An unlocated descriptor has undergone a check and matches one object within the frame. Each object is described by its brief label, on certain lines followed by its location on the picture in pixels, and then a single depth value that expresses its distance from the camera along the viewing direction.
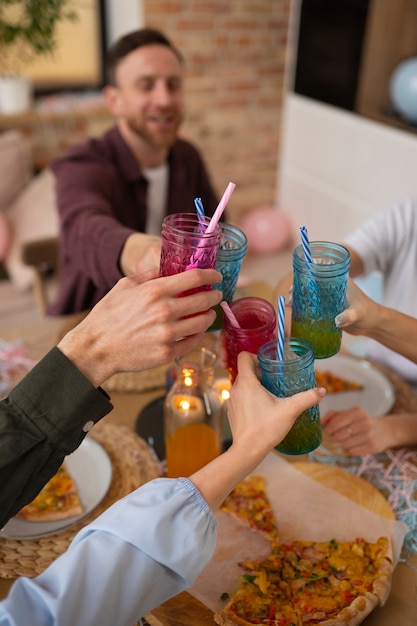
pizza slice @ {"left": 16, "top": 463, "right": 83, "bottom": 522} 1.12
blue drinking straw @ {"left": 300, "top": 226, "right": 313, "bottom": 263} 0.96
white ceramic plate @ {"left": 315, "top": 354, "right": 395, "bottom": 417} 1.44
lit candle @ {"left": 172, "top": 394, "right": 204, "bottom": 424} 1.21
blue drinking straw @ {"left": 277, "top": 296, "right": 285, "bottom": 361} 0.93
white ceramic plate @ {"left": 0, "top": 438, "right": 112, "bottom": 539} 1.09
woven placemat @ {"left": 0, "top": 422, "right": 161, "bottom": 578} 1.04
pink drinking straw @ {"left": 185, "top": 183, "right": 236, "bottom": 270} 0.93
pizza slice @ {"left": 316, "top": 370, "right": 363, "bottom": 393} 1.49
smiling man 1.92
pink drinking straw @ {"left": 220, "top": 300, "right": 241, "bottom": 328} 1.02
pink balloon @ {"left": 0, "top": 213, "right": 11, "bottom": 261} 2.87
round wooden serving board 1.15
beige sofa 2.85
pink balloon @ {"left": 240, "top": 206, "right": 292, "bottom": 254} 3.78
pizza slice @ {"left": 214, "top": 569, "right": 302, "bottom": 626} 0.92
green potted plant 3.01
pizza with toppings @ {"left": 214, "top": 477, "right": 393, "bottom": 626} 0.93
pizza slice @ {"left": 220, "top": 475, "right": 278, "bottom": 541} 1.09
